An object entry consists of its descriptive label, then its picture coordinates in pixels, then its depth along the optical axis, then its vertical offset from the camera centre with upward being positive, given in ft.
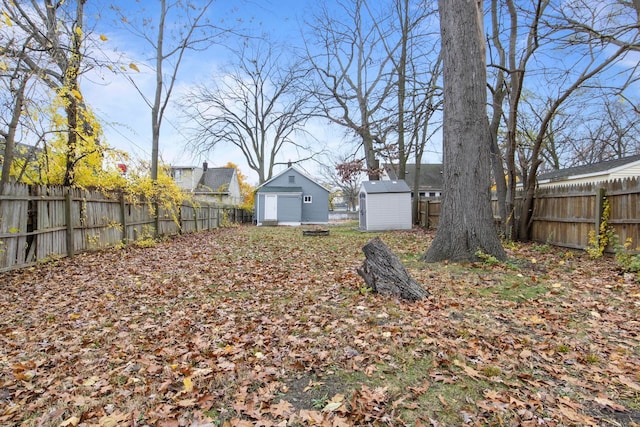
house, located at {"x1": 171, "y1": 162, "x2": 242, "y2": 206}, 117.39 +9.47
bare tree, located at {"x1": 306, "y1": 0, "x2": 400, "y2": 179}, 65.10 +29.59
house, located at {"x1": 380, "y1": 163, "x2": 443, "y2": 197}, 132.04 +9.95
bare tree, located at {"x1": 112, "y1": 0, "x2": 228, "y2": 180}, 48.88 +24.19
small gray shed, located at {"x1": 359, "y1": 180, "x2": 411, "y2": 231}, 61.57 -0.69
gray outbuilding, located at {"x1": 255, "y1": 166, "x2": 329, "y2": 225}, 89.97 +1.12
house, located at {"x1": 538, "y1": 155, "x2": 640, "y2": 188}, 46.88 +4.80
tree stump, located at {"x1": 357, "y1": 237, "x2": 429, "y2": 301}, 15.57 -3.30
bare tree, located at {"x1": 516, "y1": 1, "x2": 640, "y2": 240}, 23.17 +10.92
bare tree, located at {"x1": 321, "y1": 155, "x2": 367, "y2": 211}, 64.69 +7.60
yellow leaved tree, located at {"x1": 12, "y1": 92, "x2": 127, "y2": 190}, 27.58 +4.23
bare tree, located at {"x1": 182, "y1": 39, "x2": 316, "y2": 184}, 91.76 +28.12
